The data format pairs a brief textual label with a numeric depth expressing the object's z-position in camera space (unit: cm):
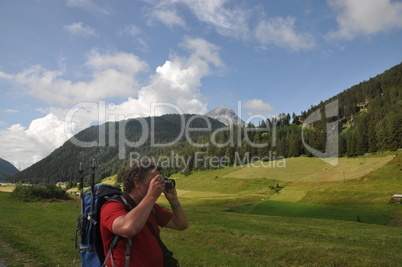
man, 370
